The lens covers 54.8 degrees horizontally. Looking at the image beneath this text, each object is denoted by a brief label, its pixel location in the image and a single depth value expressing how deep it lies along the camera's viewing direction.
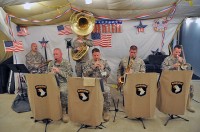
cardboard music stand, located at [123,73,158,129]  3.14
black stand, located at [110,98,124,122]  4.03
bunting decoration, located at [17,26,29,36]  5.11
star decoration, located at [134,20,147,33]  5.56
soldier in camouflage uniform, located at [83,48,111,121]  3.74
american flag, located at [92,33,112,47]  5.49
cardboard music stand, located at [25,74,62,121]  3.16
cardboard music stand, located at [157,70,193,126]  3.20
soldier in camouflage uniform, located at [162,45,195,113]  3.99
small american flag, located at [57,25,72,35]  5.40
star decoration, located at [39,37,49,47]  5.51
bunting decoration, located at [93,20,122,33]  5.37
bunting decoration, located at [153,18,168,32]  5.59
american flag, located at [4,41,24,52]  4.28
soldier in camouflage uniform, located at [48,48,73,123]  3.81
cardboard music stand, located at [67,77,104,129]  2.90
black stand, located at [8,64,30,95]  3.97
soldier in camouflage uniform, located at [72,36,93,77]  5.00
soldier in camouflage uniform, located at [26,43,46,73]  5.03
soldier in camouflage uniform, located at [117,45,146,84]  4.25
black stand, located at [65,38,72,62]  5.37
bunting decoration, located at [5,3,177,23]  4.47
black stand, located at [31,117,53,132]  3.50
